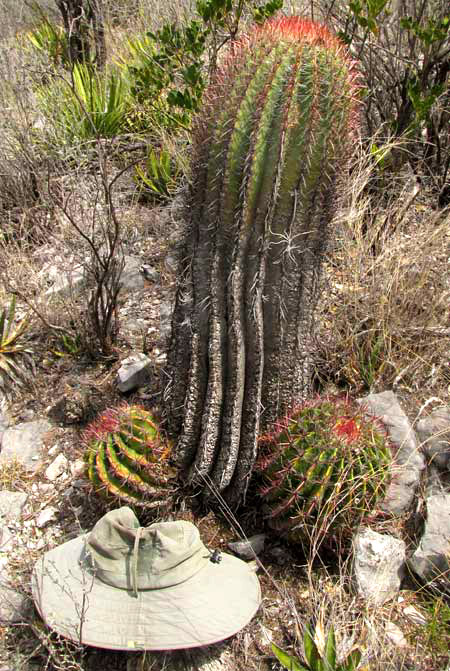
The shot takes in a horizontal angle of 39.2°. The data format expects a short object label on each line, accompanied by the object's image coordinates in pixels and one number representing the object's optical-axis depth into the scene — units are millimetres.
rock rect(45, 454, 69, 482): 2714
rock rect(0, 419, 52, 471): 2783
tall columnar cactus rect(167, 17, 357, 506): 1935
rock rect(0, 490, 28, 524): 2495
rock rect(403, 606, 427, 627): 2117
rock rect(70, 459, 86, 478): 2693
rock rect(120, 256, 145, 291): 3711
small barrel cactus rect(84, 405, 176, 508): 2238
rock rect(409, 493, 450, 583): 2191
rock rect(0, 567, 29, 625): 2092
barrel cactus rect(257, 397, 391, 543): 2086
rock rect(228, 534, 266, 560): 2293
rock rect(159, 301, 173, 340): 3283
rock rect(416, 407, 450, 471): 2572
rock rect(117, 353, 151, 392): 2994
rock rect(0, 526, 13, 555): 2383
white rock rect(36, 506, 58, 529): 2498
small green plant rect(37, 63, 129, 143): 4633
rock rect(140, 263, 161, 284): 3791
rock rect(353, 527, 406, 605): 2143
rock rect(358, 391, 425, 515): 2395
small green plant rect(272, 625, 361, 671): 1835
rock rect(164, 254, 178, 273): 3668
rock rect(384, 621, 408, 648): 2033
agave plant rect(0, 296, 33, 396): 3039
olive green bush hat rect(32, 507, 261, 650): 1853
